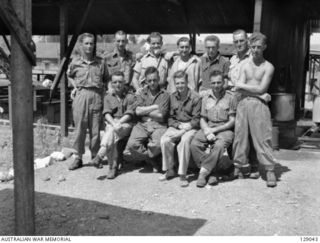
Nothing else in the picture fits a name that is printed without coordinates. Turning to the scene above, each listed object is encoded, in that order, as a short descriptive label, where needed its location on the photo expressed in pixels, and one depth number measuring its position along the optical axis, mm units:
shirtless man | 5348
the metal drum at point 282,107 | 7285
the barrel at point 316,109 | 9203
